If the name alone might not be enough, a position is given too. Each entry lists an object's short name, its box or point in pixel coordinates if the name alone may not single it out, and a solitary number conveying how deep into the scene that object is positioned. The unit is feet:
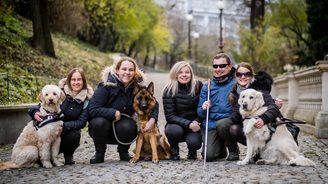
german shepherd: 16.05
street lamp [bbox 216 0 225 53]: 54.19
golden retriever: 13.83
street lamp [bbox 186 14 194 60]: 80.48
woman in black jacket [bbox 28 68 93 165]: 15.65
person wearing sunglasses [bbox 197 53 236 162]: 16.52
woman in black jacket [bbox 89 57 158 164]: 15.97
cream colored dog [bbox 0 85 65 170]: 14.05
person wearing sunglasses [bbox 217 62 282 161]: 15.19
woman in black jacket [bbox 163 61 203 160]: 16.62
